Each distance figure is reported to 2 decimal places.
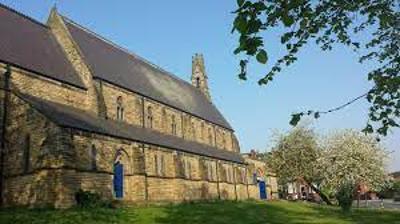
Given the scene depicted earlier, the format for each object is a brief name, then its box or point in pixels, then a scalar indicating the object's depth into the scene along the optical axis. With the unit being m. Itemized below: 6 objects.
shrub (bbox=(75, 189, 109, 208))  27.56
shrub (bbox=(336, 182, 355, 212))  35.12
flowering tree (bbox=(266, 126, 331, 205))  65.75
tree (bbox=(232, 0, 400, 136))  7.04
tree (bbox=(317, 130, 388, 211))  54.66
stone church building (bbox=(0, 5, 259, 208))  27.75
